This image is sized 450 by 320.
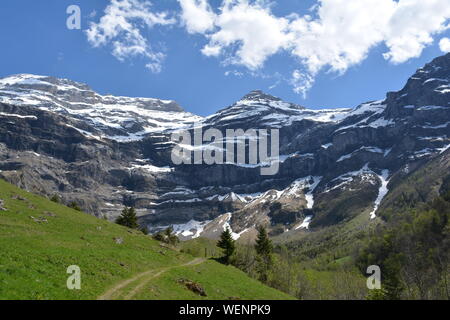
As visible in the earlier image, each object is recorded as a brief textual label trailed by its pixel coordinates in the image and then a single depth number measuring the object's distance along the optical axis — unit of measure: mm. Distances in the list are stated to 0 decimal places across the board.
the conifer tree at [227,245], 67375
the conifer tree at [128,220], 90875
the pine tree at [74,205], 92812
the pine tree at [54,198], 96862
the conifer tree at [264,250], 84112
